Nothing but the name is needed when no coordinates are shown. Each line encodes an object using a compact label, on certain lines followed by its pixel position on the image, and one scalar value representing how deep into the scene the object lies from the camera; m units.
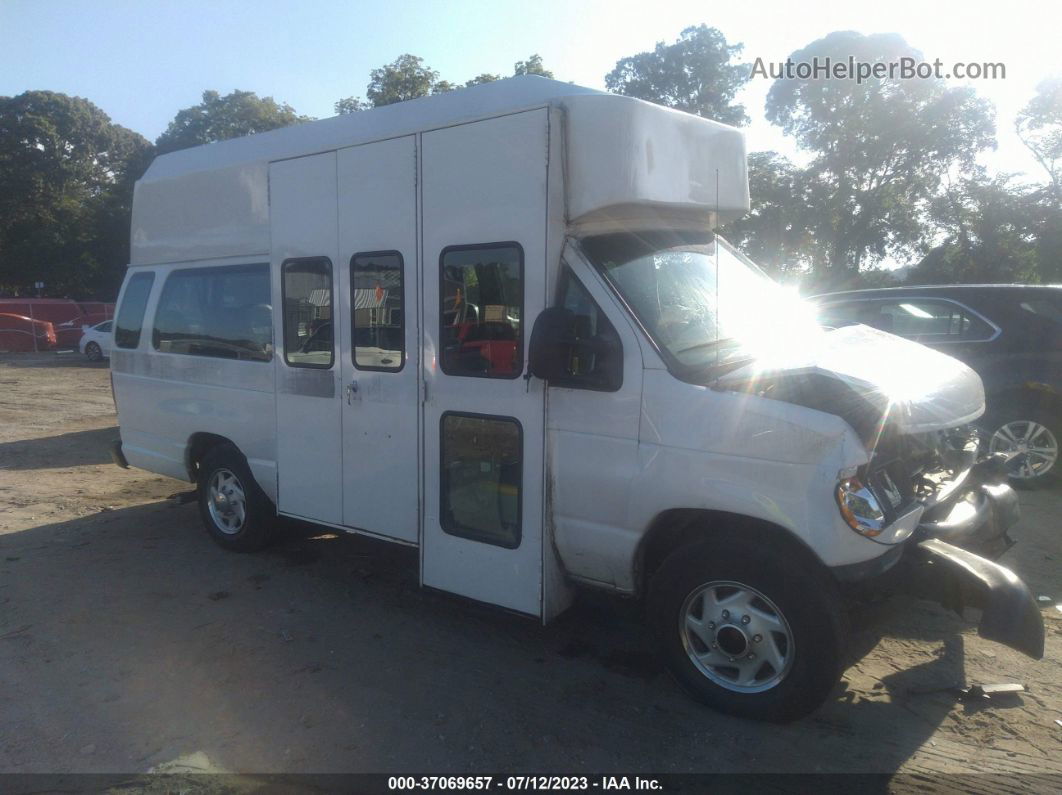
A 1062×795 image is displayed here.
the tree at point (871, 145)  22.92
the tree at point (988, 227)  23.83
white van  3.34
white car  23.69
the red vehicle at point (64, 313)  29.31
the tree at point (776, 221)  19.41
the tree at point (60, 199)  39.03
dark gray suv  6.95
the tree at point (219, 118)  35.06
